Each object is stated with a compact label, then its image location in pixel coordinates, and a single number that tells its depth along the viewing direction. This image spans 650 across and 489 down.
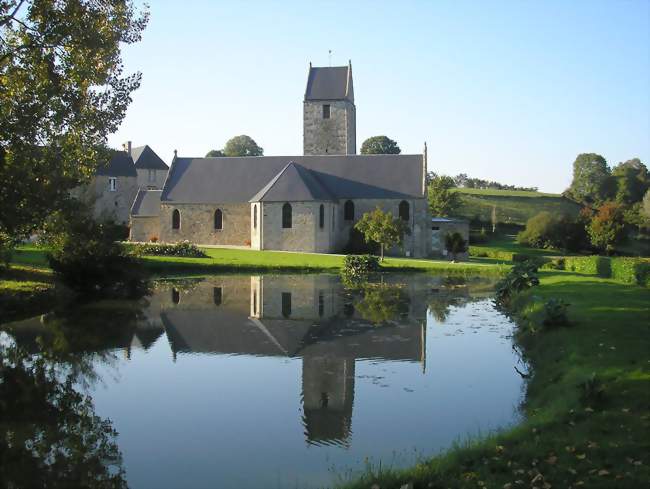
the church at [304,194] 43.88
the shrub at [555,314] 14.75
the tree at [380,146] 95.81
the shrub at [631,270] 24.33
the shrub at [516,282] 22.44
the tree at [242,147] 104.38
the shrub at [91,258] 24.05
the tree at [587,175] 94.31
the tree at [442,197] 68.94
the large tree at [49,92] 16.33
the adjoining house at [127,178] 65.00
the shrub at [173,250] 39.00
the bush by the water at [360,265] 33.88
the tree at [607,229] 52.69
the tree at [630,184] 81.46
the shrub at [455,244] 43.19
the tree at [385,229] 37.88
